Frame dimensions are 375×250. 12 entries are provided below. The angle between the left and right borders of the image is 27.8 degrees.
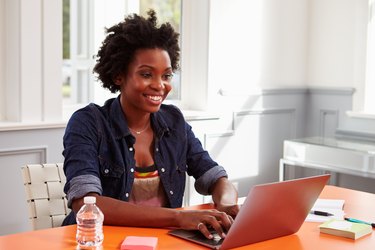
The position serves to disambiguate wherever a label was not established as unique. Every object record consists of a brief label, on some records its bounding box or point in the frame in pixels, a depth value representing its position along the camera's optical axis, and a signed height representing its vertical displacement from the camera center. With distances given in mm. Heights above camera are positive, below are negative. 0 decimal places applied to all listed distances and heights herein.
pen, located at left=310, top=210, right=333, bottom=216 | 2110 -444
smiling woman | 2133 -249
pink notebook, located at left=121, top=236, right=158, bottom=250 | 1730 -435
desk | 1787 -453
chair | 2259 -445
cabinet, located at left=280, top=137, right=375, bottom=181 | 3590 -504
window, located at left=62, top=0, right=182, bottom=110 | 3692 +193
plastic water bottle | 1775 -413
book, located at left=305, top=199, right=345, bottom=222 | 2078 -443
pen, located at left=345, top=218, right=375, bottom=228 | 2014 -442
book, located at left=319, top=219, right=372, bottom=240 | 1904 -439
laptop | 1748 -379
